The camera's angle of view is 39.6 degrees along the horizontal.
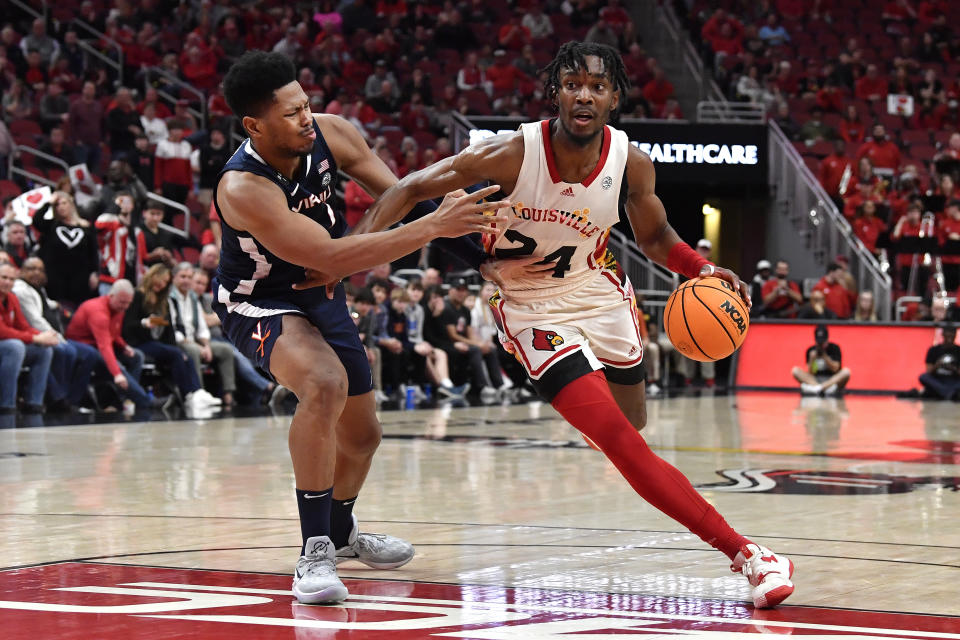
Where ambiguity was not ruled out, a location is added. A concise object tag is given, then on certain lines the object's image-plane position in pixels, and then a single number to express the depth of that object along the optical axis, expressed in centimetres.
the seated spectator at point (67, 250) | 1273
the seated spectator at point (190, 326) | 1304
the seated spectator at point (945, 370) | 1608
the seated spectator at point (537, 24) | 2370
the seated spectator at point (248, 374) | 1362
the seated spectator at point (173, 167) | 1659
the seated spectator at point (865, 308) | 1786
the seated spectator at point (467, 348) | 1589
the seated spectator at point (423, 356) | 1551
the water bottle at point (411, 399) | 1418
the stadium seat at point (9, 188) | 1545
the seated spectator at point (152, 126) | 1717
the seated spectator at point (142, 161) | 1655
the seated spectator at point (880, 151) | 2181
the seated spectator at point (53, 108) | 1708
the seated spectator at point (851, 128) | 2295
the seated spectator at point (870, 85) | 2419
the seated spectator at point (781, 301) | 1869
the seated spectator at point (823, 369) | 1680
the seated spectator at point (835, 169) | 2153
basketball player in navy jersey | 445
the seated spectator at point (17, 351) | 1160
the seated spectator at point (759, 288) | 1888
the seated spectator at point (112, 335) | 1227
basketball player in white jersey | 477
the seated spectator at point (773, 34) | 2525
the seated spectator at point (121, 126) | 1673
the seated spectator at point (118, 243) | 1338
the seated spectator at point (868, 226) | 2047
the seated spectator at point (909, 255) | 1942
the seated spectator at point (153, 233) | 1375
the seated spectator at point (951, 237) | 1928
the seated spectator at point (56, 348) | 1198
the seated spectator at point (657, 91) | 2306
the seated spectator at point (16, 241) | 1287
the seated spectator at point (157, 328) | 1262
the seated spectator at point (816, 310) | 1819
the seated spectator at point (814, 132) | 2277
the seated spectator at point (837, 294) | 1880
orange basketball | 496
